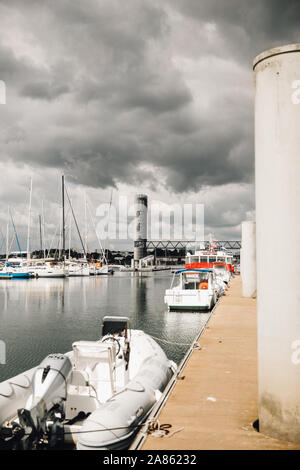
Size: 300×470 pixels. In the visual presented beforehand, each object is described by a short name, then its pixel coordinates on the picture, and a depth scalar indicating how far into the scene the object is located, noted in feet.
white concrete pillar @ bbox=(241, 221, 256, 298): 76.89
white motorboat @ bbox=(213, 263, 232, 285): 128.22
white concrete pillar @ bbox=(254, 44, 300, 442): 13.58
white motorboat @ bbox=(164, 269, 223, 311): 85.04
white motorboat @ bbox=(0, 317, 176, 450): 18.66
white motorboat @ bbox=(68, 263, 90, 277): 260.01
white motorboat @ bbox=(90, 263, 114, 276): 285.35
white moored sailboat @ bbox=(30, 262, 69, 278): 244.42
